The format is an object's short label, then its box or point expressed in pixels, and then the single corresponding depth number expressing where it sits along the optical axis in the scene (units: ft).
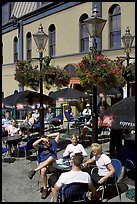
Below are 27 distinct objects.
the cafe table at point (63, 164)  20.62
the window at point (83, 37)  68.49
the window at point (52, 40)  78.12
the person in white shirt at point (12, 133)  33.56
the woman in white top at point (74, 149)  24.66
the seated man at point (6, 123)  38.45
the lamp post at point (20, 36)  88.99
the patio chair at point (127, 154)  23.53
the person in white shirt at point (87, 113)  58.19
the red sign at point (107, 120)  25.23
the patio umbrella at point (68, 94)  47.70
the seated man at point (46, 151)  22.35
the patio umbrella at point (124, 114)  21.80
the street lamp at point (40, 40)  32.42
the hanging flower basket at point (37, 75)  43.01
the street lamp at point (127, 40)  34.37
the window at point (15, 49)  94.02
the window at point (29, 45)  87.10
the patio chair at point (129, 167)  22.53
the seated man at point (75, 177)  16.57
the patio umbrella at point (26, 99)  39.09
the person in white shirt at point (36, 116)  51.65
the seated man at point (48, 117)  54.19
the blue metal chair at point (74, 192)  16.25
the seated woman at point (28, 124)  44.90
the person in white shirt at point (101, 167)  19.17
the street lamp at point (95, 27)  26.27
